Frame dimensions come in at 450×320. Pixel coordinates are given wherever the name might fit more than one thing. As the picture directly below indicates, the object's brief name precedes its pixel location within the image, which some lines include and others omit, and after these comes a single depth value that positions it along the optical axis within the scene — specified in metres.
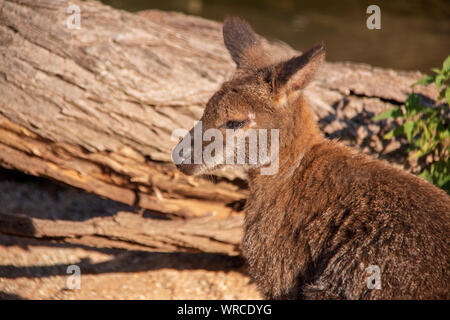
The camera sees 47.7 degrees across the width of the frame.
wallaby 2.89
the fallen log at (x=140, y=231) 4.35
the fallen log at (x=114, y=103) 4.29
